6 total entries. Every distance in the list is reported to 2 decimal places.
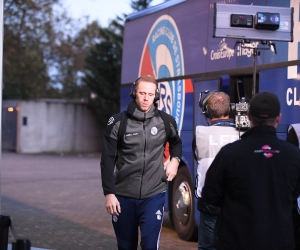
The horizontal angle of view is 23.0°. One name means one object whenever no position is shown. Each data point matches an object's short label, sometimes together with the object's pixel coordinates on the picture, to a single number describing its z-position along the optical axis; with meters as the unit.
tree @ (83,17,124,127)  36.09
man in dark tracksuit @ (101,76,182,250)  5.71
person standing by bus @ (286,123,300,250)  4.56
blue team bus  8.09
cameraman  5.62
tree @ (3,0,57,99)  32.44
